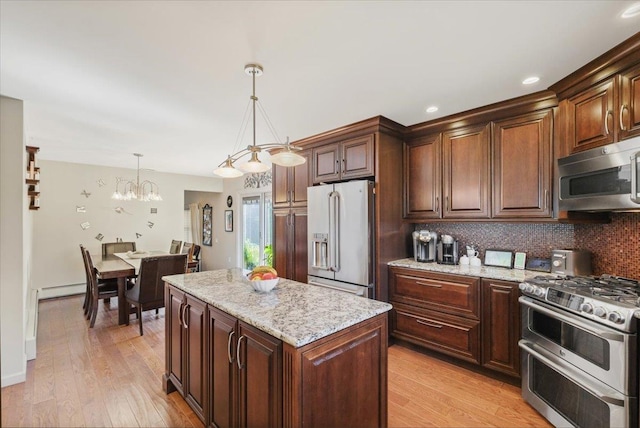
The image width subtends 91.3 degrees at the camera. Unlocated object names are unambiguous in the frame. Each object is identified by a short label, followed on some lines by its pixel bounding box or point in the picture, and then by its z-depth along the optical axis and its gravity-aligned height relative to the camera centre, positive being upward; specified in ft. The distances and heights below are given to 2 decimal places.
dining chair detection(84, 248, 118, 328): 13.19 -3.21
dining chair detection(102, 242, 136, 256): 17.67 -1.76
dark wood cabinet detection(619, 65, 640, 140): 6.43 +2.36
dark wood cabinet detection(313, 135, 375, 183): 10.84 +2.11
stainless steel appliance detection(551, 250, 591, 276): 8.45 -1.26
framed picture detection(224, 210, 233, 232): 23.47 -0.28
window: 20.15 -0.89
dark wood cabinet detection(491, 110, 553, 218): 8.72 +1.48
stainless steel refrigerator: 10.37 -0.68
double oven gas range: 5.70 -2.77
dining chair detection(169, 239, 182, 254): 18.64 -1.83
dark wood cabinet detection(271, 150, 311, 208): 13.02 +1.43
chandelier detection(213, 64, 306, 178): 6.70 +1.26
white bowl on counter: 6.89 -1.51
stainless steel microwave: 6.32 +0.85
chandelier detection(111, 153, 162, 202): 16.90 +1.88
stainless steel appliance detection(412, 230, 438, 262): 10.96 -1.01
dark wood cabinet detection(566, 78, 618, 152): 6.93 +2.36
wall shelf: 11.05 +1.49
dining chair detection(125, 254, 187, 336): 12.51 -2.66
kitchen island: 4.72 -2.41
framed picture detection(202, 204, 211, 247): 26.23 -0.70
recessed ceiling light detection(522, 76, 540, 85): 7.80 +3.44
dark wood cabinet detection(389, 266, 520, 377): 8.61 -3.01
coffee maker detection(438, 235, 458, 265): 10.83 -1.20
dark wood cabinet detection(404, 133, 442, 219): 10.96 +1.45
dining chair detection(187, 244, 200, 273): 18.50 -2.77
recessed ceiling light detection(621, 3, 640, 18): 5.43 +3.63
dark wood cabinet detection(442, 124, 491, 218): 9.90 +1.45
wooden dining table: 13.07 -2.41
